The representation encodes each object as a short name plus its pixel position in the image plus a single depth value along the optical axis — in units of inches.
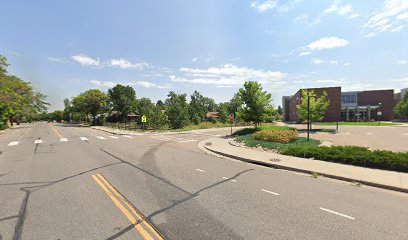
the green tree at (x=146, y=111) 1473.2
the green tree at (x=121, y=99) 2536.9
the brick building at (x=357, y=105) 2102.6
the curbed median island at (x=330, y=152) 343.3
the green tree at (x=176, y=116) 1445.6
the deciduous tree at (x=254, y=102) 1003.6
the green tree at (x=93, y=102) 2249.0
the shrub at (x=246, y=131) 941.1
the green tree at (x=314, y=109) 1091.4
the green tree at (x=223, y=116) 2246.3
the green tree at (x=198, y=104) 2105.9
